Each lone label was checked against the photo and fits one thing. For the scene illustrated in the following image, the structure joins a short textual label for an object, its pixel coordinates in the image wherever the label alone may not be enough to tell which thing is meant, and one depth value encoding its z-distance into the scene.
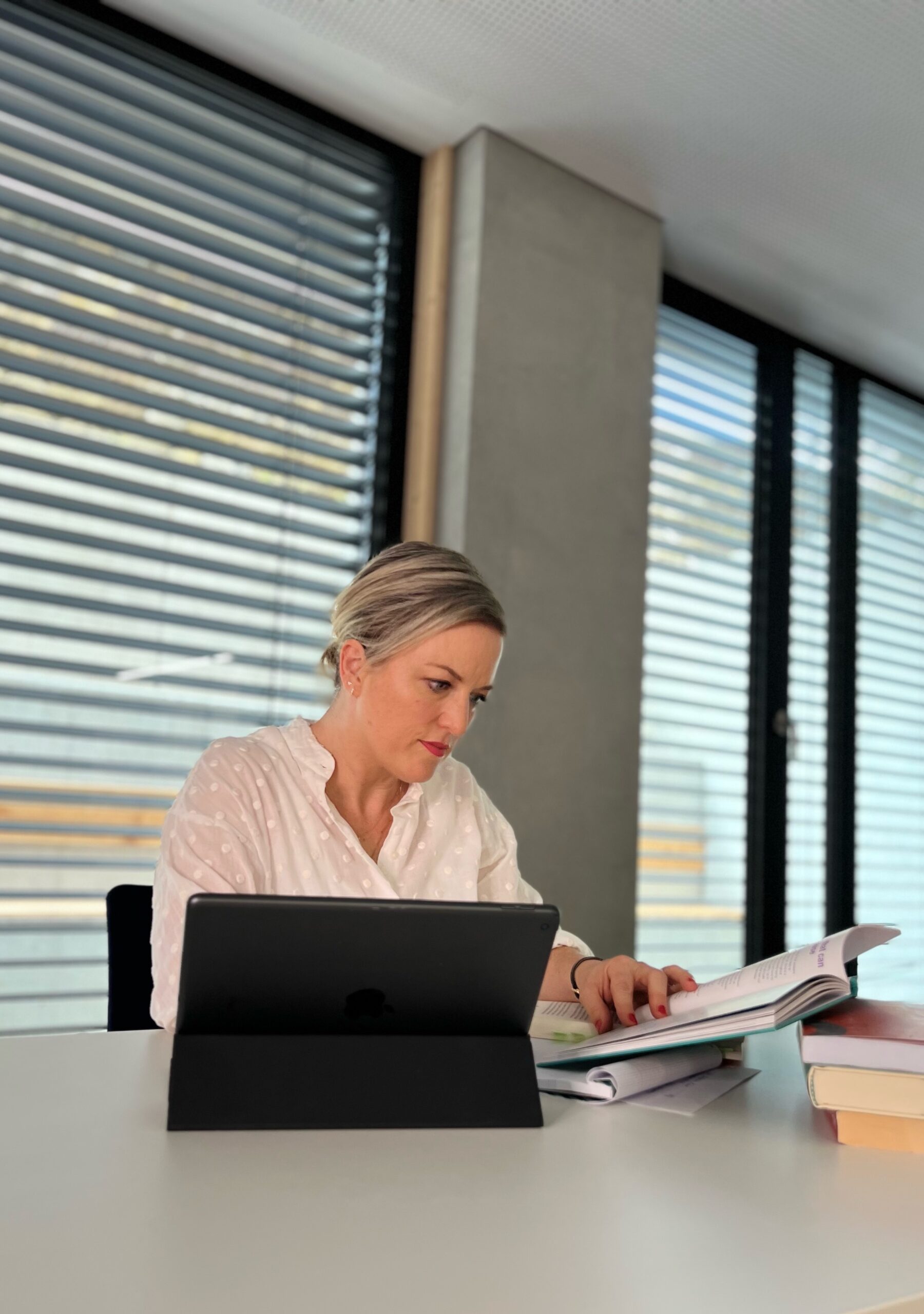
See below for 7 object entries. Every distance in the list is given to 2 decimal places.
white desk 0.55
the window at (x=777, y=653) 3.49
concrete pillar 2.82
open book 0.87
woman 1.54
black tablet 0.81
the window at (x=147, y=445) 2.31
